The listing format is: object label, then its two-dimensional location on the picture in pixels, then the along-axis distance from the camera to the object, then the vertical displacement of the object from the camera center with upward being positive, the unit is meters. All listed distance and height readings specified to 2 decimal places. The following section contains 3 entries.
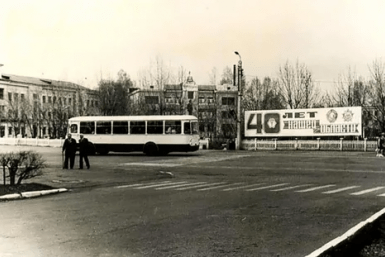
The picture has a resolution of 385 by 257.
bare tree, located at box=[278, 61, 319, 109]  60.12 +4.77
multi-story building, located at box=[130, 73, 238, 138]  60.06 +3.71
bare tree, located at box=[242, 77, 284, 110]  67.81 +4.89
